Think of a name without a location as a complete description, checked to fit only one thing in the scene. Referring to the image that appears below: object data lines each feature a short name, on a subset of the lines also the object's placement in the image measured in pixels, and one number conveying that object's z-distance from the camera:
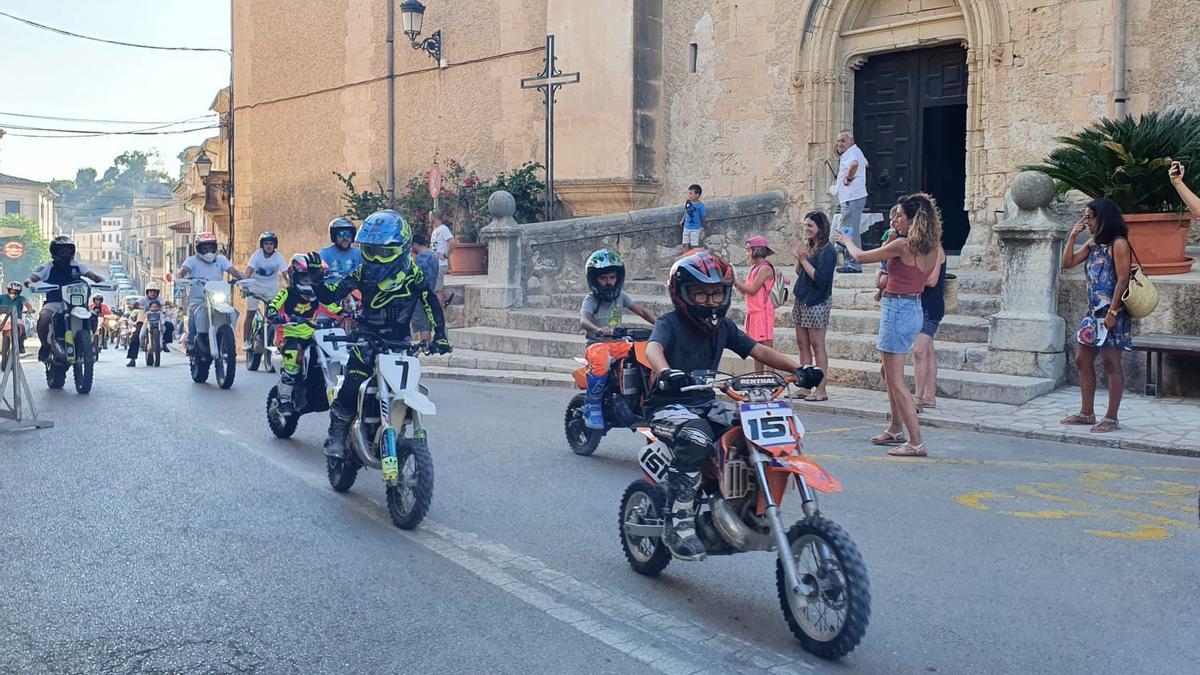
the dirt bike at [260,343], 14.59
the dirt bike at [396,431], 5.99
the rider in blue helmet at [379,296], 6.73
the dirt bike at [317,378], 7.04
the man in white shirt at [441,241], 18.66
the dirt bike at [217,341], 12.64
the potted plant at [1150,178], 10.45
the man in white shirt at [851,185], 14.57
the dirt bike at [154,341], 18.16
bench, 9.45
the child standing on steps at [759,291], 10.38
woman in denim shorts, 7.88
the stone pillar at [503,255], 16.11
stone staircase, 10.61
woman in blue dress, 8.59
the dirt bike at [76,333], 12.30
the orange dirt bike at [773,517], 4.03
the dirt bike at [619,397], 7.32
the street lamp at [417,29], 22.89
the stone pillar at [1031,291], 10.59
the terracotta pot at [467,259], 19.45
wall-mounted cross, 18.77
